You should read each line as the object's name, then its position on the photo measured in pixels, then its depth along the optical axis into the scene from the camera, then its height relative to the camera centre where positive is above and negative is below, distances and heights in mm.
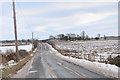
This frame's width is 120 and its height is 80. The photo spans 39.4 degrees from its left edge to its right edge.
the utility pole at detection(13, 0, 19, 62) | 25077 +1404
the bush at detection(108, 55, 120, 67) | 13109 -2113
